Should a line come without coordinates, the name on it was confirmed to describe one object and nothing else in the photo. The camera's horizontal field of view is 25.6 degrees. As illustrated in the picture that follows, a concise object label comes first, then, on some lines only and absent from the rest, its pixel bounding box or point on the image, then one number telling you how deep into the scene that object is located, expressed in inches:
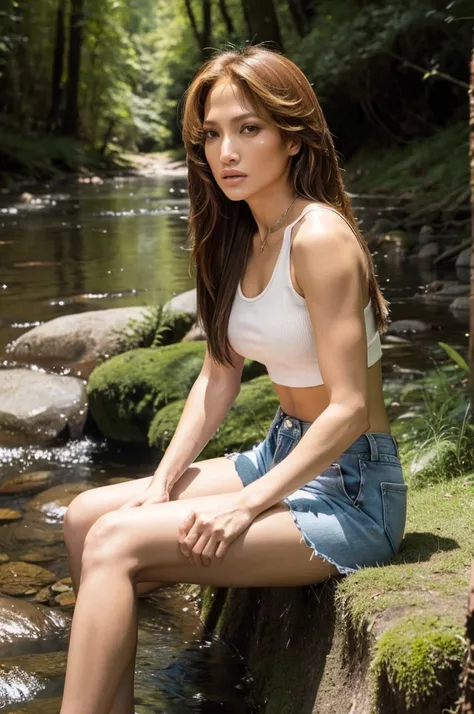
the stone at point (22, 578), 157.8
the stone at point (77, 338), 282.8
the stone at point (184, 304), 295.3
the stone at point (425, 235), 496.0
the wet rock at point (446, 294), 370.0
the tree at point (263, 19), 872.9
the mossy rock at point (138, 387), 232.2
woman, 95.5
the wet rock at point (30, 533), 177.0
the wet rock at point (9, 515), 188.9
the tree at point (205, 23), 1344.7
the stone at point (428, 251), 468.1
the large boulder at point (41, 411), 242.2
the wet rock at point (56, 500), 193.0
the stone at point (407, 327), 312.7
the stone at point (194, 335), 278.1
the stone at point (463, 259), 434.9
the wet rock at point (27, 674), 119.2
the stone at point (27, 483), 207.0
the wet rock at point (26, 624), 136.7
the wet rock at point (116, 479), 213.0
